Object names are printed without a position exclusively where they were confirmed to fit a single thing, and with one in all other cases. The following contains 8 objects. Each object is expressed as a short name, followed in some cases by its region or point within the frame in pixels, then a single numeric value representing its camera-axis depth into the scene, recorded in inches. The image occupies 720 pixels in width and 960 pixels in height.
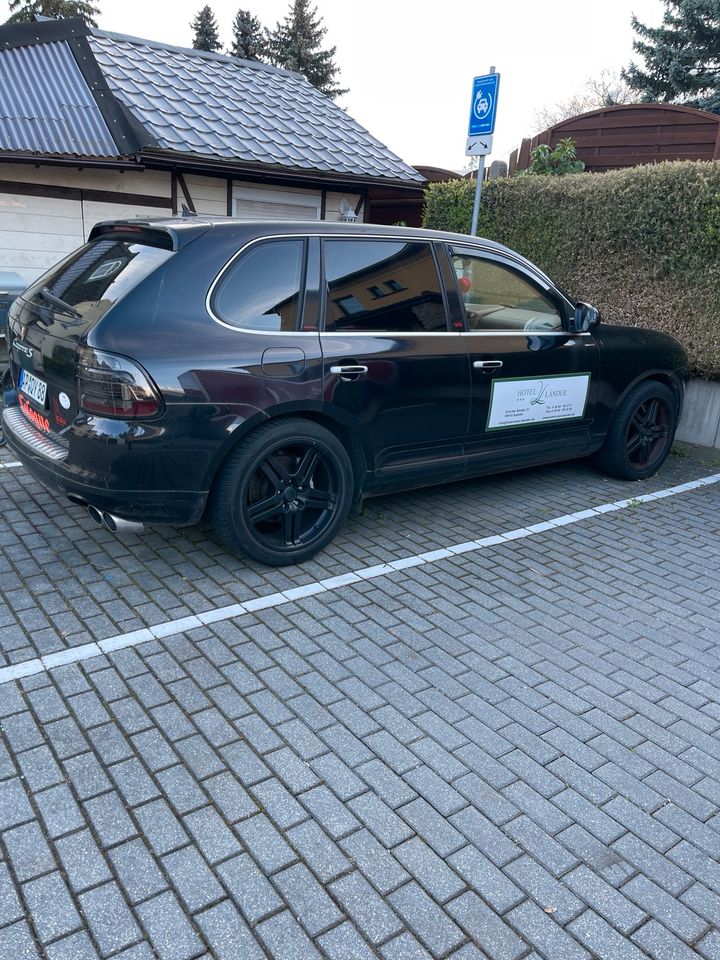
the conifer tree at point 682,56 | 792.9
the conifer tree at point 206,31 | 1412.4
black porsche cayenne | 136.0
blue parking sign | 264.8
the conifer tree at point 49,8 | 1132.5
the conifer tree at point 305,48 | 1266.0
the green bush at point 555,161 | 424.2
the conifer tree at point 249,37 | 1328.7
